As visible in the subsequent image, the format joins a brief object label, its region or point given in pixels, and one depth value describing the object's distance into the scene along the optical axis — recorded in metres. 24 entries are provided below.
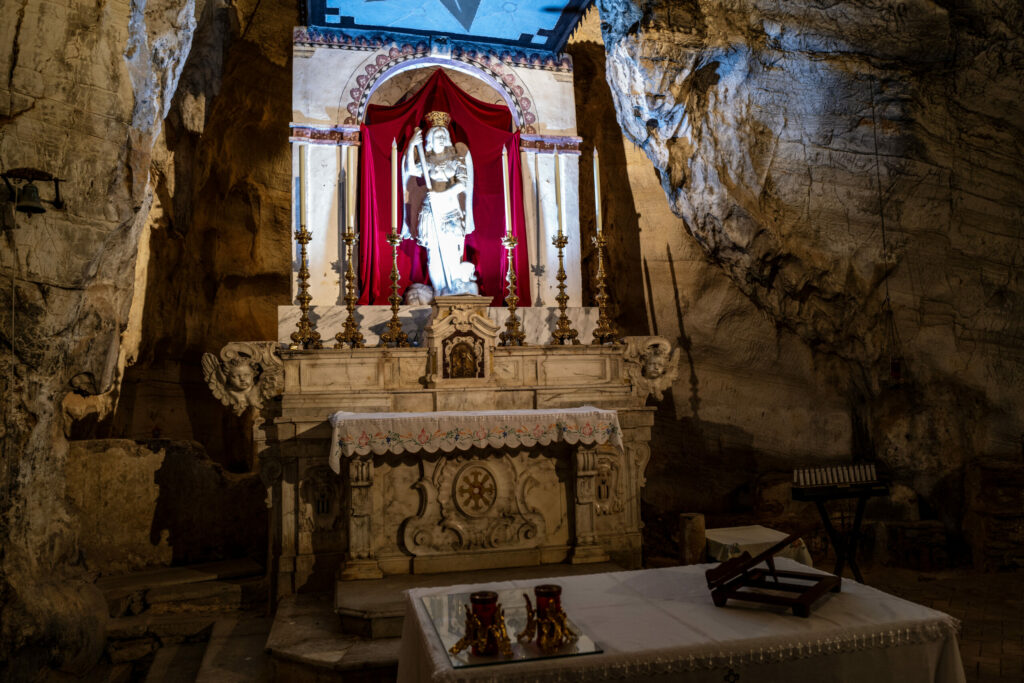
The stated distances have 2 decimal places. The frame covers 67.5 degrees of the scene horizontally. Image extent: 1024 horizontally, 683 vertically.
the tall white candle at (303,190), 8.25
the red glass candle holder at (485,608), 2.65
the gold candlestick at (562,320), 7.05
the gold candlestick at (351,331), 6.59
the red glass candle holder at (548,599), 2.74
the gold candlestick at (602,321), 7.10
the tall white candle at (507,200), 9.05
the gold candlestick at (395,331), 6.68
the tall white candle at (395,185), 8.69
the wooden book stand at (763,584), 3.04
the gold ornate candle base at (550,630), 2.68
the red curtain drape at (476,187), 8.49
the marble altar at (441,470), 6.01
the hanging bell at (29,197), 5.06
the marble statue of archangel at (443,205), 8.27
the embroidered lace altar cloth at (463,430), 5.56
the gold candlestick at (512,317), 6.97
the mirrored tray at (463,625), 2.58
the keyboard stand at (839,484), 5.34
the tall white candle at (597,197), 7.65
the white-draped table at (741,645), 2.63
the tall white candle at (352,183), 8.36
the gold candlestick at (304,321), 6.50
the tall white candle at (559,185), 8.79
